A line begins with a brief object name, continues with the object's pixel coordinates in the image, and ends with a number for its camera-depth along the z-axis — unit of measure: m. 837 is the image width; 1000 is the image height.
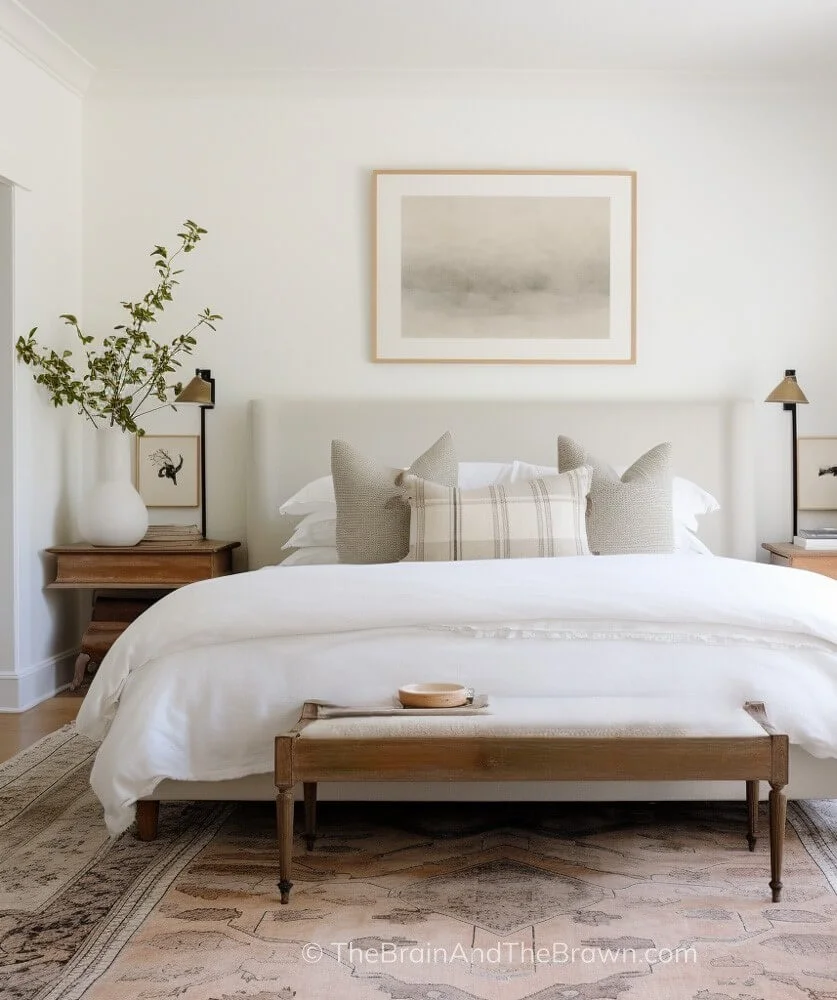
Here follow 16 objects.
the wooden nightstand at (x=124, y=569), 4.42
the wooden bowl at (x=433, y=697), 2.45
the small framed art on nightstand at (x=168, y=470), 4.90
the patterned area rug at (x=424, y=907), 1.96
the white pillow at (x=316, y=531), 4.32
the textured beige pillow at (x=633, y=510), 3.80
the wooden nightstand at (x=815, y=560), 4.38
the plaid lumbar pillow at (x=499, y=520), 3.53
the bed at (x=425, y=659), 2.62
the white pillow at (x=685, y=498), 4.29
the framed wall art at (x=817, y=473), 4.83
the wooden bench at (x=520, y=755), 2.25
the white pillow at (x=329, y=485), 4.38
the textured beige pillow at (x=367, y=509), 3.84
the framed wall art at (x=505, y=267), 4.84
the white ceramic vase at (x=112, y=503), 4.45
